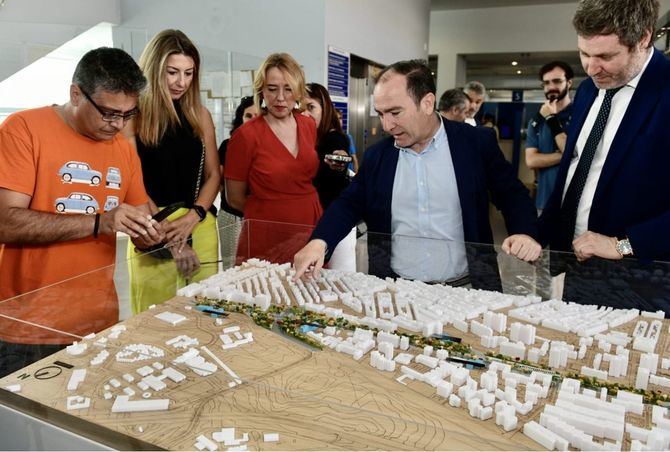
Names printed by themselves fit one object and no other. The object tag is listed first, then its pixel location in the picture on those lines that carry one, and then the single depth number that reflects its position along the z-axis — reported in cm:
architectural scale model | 133
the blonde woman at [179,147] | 280
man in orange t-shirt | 219
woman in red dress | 335
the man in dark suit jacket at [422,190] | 255
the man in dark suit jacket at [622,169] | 217
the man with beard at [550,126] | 426
